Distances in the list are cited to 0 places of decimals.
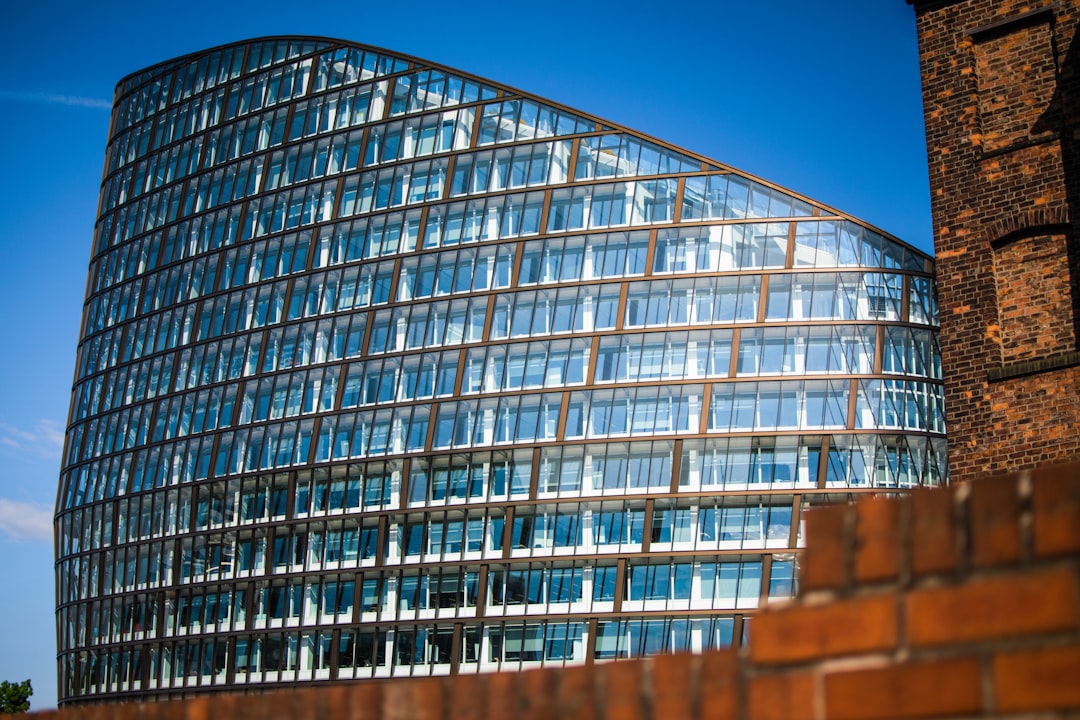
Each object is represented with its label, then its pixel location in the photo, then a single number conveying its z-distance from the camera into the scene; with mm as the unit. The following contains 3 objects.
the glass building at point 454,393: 58094
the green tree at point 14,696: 92750
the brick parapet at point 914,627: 3426
